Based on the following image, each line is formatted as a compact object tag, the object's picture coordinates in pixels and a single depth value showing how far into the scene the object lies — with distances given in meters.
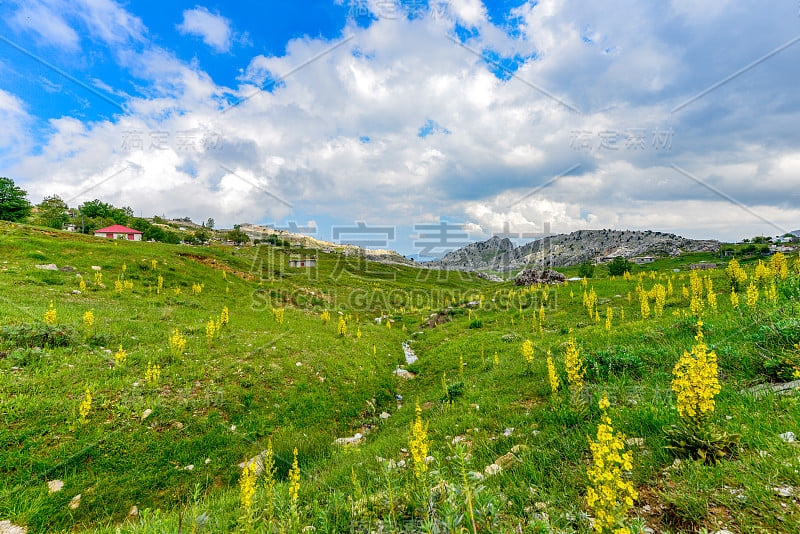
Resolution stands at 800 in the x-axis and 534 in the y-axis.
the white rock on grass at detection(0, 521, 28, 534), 4.53
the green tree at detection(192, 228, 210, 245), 118.50
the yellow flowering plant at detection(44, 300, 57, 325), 10.58
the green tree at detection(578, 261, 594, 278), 50.09
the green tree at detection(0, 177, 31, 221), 57.68
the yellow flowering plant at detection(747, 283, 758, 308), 8.48
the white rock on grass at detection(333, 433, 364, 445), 8.27
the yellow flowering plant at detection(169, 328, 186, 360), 11.13
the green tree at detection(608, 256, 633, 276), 47.91
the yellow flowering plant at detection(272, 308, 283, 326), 18.95
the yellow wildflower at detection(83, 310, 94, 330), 11.36
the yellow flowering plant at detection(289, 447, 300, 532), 2.96
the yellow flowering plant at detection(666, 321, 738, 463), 3.47
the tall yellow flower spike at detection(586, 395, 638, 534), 2.38
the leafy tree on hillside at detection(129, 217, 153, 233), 104.38
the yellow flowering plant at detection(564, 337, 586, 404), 5.63
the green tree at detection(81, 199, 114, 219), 109.12
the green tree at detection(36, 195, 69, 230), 80.50
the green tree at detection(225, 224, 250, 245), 109.56
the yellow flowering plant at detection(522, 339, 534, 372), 9.33
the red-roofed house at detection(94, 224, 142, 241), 96.09
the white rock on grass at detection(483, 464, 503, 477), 4.46
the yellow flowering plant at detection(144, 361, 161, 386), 8.82
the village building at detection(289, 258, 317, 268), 70.38
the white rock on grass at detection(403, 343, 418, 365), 17.64
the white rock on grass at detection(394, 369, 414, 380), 14.56
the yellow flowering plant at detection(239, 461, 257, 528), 3.14
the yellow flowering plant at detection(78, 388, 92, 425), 6.75
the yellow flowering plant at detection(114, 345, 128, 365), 9.08
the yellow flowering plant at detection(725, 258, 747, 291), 13.17
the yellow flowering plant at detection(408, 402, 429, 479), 3.32
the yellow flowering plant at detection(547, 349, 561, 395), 6.25
